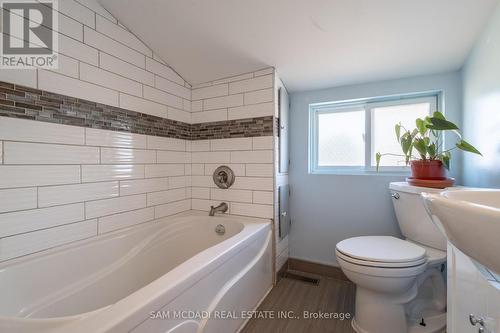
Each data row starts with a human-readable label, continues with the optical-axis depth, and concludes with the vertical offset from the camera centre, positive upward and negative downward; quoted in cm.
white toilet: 109 -55
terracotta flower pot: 127 -2
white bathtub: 63 -52
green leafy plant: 113 +16
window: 170 +30
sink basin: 38 -12
